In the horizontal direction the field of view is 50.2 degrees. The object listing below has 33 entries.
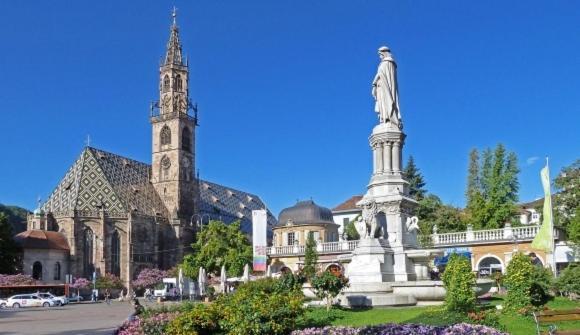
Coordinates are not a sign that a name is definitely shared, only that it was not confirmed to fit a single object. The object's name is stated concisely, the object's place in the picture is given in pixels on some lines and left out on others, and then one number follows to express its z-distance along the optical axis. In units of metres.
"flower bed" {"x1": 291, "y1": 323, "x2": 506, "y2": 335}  10.71
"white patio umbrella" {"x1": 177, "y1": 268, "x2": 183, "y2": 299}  54.33
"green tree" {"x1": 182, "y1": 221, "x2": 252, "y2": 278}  56.99
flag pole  30.63
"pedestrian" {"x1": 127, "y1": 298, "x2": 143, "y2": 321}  15.43
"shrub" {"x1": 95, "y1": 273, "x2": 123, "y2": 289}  69.94
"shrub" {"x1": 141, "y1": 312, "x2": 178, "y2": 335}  12.70
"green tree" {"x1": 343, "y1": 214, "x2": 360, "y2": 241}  59.88
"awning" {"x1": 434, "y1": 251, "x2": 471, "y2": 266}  46.67
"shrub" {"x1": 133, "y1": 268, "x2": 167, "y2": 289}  75.38
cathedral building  72.62
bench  12.71
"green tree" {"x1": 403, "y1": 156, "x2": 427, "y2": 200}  65.19
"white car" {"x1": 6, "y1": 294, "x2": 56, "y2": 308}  50.31
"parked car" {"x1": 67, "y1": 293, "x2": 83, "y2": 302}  62.17
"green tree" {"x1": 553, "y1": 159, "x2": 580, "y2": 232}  43.78
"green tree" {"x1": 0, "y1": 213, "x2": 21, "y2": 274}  61.84
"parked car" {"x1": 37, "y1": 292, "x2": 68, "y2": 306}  51.62
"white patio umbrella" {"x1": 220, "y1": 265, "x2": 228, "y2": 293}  45.59
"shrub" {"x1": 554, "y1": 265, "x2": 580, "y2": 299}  23.78
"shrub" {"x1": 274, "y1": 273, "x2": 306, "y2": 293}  18.25
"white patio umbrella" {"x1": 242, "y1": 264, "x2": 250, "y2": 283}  43.72
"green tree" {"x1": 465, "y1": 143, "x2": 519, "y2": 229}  52.41
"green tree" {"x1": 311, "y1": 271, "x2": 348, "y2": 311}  16.72
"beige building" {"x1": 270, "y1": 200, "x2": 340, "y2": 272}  66.94
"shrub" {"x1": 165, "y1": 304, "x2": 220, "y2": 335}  12.02
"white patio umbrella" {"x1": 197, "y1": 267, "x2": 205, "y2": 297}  50.65
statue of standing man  22.16
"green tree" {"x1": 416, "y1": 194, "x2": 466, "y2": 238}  56.12
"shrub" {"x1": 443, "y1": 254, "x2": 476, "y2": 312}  14.49
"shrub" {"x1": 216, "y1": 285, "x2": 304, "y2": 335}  11.81
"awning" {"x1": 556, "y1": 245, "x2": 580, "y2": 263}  43.75
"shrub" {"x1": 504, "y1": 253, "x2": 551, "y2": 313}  16.77
